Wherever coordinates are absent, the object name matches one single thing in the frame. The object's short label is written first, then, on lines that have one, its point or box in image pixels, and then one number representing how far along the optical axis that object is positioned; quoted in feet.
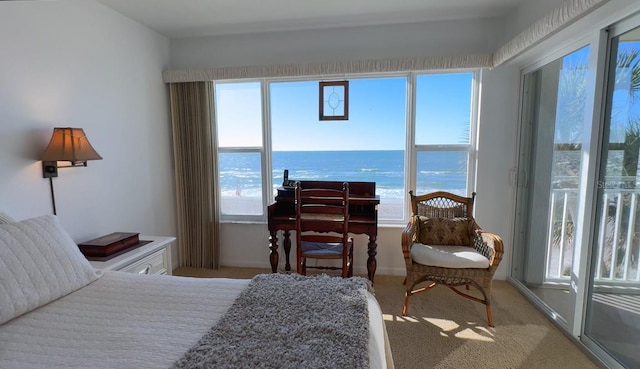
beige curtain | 10.53
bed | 3.20
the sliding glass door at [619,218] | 5.53
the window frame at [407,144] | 9.80
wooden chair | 8.34
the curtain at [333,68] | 9.11
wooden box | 6.39
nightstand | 6.08
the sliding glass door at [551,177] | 7.15
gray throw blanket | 3.08
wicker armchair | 7.48
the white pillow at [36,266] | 4.01
